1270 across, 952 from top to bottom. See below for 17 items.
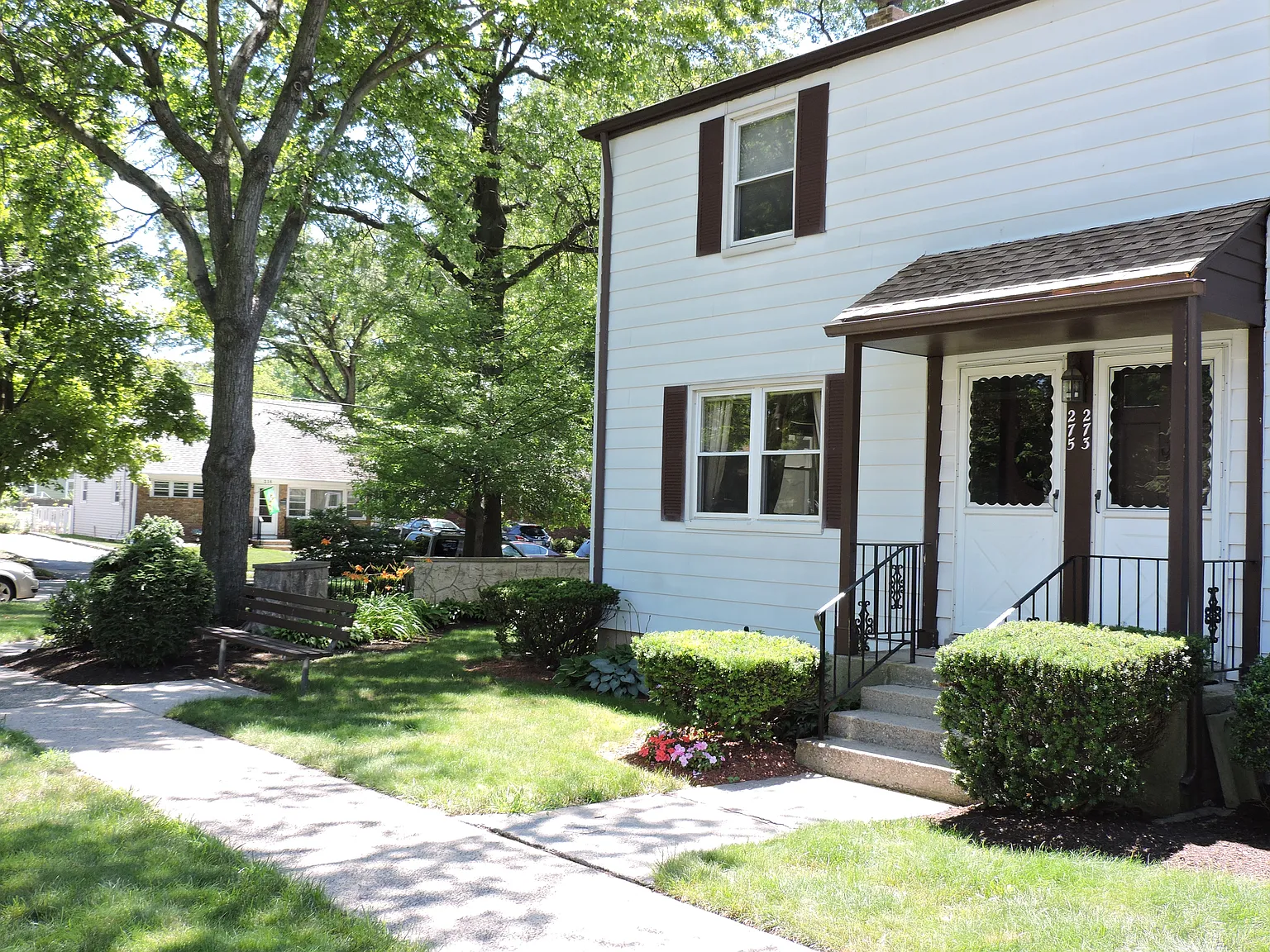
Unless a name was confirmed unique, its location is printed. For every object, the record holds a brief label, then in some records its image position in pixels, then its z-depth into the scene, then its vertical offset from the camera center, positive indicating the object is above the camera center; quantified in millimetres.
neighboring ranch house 40594 -94
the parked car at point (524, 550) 26359 -1706
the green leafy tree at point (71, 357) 17781 +2293
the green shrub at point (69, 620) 11062 -1585
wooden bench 9617 -1412
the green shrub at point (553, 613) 10805 -1354
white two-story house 6891 +1315
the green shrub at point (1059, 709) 5355 -1155
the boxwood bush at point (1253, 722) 5594 -1233
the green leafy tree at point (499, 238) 15023 +4668
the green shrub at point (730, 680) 7148 -1360
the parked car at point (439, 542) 22672 -1291
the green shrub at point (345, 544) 16656 -983
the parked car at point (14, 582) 18188 -1910
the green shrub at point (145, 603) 10383 -1293
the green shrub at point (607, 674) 9852 -1844
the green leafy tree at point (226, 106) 12461 +4953
